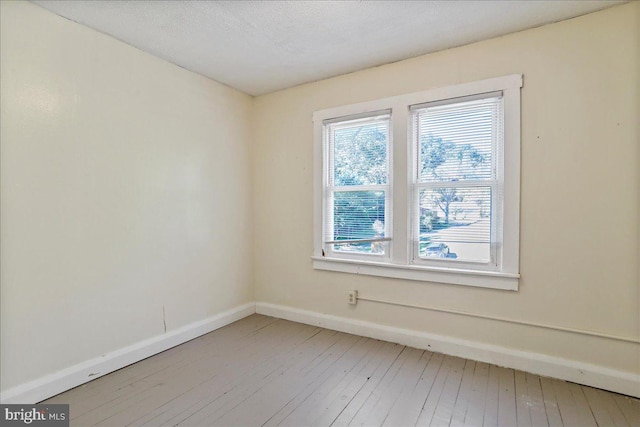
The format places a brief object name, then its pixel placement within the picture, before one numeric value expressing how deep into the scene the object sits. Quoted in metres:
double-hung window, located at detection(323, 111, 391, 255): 3.02
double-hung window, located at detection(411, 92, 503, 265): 2.54
